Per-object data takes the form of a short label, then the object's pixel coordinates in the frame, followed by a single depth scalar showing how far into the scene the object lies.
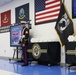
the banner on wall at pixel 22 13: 8.03
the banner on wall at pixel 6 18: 9.38
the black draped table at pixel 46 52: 5.98
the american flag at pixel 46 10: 6.65
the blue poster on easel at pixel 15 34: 7.65
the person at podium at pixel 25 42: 6.21
